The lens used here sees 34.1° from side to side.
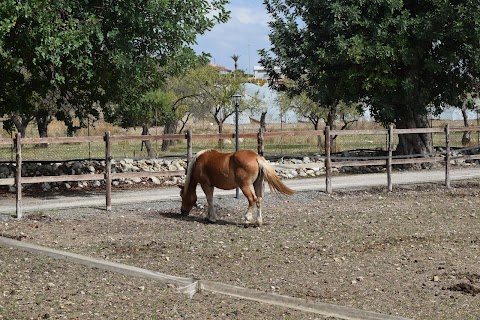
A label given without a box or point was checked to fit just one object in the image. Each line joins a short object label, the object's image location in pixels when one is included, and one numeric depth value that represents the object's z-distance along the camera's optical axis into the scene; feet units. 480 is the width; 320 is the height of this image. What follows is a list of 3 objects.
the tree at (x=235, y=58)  236.45
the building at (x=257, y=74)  461.86
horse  46.01
